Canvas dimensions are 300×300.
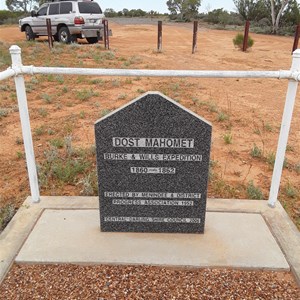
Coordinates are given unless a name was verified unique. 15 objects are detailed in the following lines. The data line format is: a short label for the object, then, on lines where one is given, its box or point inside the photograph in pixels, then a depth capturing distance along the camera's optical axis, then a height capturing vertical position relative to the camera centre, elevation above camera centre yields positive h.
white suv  16.17 -0.84
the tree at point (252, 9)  33.47 -0.71
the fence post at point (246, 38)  15.52 -1.49
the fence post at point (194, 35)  15.18 -1.34
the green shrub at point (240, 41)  16.98 -1.70
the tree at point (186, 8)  47.97 -1.03
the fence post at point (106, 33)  15.37 -1.33
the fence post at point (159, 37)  15.05 -1.46
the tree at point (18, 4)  61.75 -1.04
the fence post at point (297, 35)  14.16 -1.19
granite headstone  2.59 -1.12
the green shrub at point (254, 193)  3.67 -1.77
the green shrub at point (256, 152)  4.81 -1.81
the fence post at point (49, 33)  15.10 -1.36
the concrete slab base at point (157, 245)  2.57 -1.67
